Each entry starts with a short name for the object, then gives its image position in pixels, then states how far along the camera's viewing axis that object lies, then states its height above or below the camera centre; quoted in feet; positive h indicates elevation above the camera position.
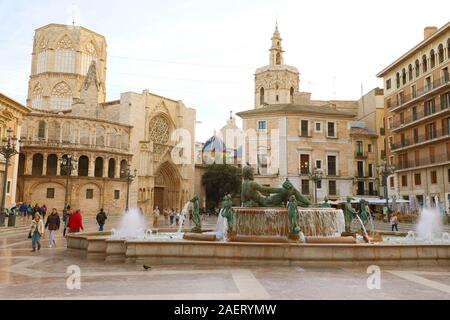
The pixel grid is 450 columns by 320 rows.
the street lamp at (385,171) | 90.72 +9.58
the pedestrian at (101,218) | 61.72 -1.69
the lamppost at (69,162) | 93.97 +14.56
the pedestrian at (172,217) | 95.87 -2.17
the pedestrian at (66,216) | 66.03 -1.55
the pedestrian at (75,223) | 52.01 -2.13
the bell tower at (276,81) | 217.56 +73.12
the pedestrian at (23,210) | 110.63 -0.97
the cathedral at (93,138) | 138.51 +28.53
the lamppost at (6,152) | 70.52 +10.16
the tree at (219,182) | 184.26 +13.18
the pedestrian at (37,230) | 42.27 -2.55
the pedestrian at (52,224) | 46.75 -2.07
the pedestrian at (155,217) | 80.23 -1.86
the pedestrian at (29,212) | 106.05 -1.44
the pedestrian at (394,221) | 66.80 -1.82
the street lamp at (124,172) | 151.15 +14.08
